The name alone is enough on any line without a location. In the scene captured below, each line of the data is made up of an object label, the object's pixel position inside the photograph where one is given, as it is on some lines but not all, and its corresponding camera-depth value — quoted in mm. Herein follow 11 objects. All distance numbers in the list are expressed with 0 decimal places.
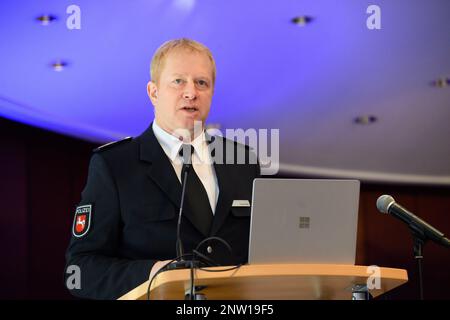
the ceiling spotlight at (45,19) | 8515
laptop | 3501
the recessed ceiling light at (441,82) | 11231
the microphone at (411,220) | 3778
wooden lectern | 3164
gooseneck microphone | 3263
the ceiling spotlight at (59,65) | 9777
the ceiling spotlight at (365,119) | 12536
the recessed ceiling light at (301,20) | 9126
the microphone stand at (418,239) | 3832
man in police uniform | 4297
